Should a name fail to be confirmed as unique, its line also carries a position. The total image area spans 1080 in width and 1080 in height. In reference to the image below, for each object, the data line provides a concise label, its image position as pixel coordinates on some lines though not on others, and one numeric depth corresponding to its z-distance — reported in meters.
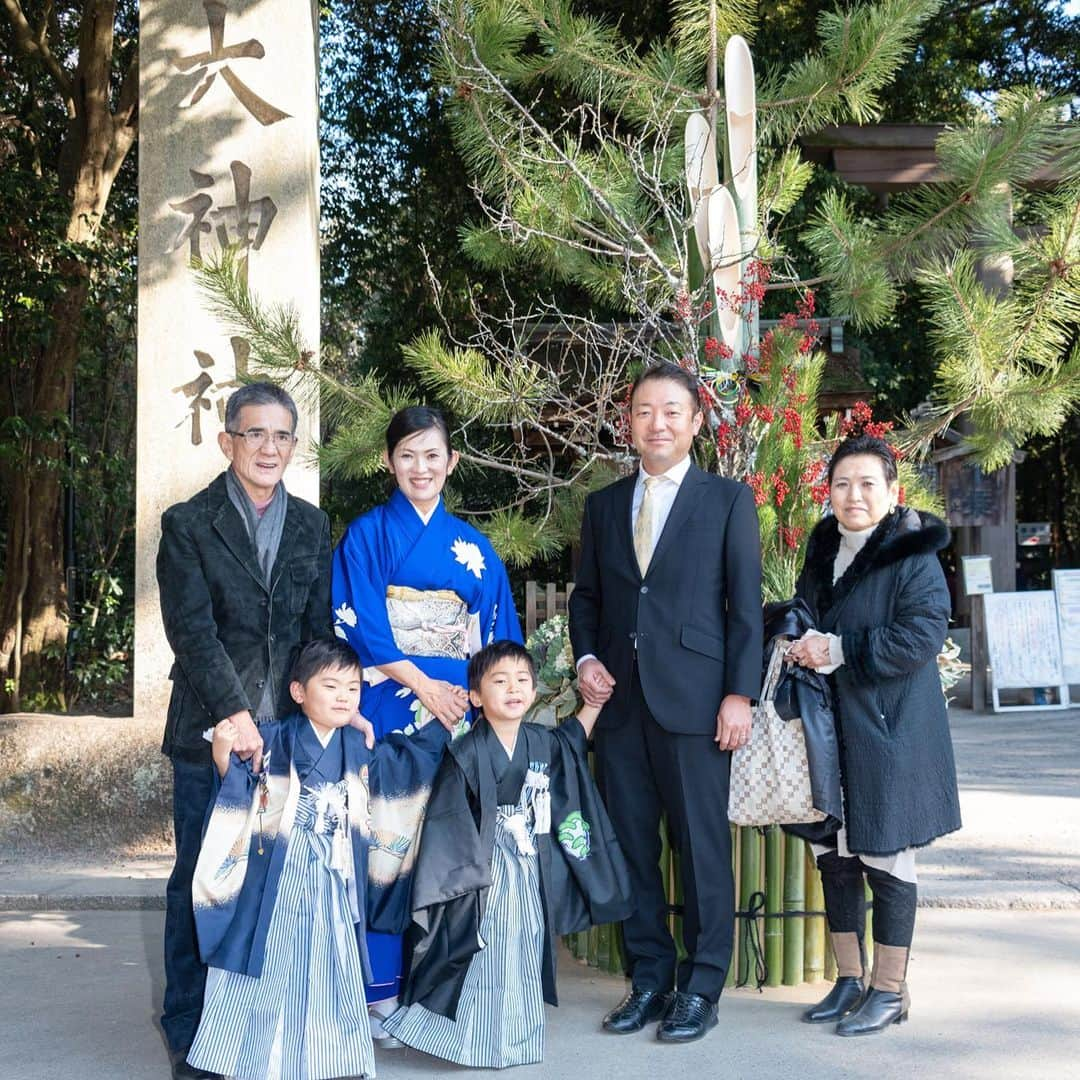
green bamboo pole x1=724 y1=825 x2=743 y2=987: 3.29
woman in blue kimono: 3.04
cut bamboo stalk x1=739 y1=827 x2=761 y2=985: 3.28
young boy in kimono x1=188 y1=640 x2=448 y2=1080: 2.62
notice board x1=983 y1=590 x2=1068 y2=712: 8.32
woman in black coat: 2.86
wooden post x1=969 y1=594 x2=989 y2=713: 8.52
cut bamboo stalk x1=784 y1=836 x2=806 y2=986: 3.31
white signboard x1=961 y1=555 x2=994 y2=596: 8.66
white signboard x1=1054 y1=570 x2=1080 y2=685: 8.41
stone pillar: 5.13
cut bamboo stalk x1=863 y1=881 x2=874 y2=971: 3.28
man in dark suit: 2.92
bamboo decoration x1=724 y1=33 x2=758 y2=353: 3.78
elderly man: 2.74
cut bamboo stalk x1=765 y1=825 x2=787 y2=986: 3.30
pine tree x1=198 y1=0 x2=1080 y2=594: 3.65
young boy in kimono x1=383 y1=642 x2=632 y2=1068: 2.81
